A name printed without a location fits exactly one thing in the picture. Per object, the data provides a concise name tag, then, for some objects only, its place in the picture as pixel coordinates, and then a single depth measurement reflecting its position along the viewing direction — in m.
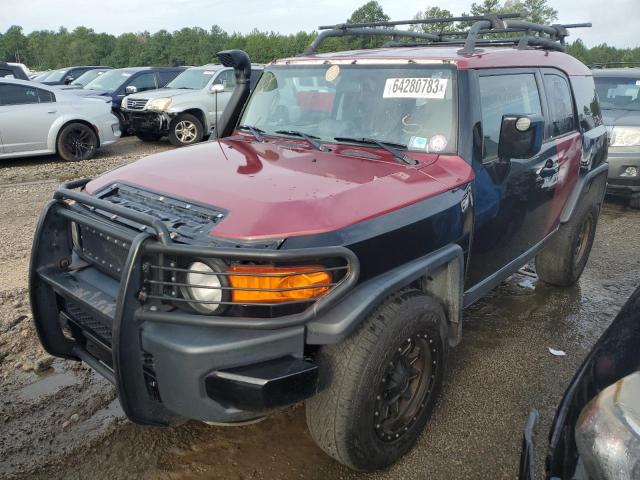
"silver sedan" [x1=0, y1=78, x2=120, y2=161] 9.20
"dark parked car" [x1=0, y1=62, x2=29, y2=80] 12.15
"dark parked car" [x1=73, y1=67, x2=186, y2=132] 13.30
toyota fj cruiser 2.06
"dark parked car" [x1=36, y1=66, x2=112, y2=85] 18.24
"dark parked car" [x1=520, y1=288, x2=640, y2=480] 1.19
